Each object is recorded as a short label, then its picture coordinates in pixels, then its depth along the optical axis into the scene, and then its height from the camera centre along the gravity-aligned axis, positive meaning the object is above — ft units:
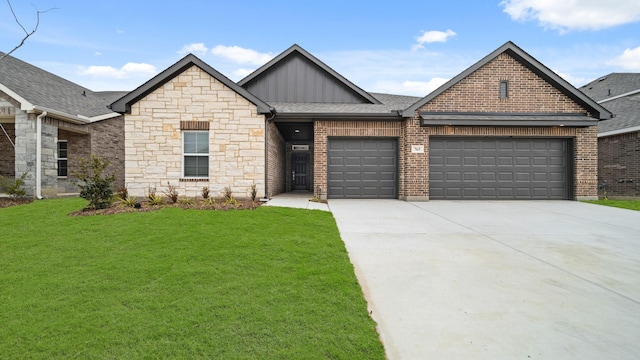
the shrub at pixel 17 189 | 35.47 -1.59
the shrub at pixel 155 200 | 31.09 -2.49
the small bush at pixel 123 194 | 31.76 -1.93
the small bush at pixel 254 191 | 35.74 -1.76
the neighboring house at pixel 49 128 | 38.06 +7.13
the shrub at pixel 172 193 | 32.50 -1.93
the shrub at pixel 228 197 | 32.45 -2.35
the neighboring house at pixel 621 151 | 48.96 +4.57
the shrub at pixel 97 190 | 27.17 -1.28
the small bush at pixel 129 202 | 29.32 -2.56
